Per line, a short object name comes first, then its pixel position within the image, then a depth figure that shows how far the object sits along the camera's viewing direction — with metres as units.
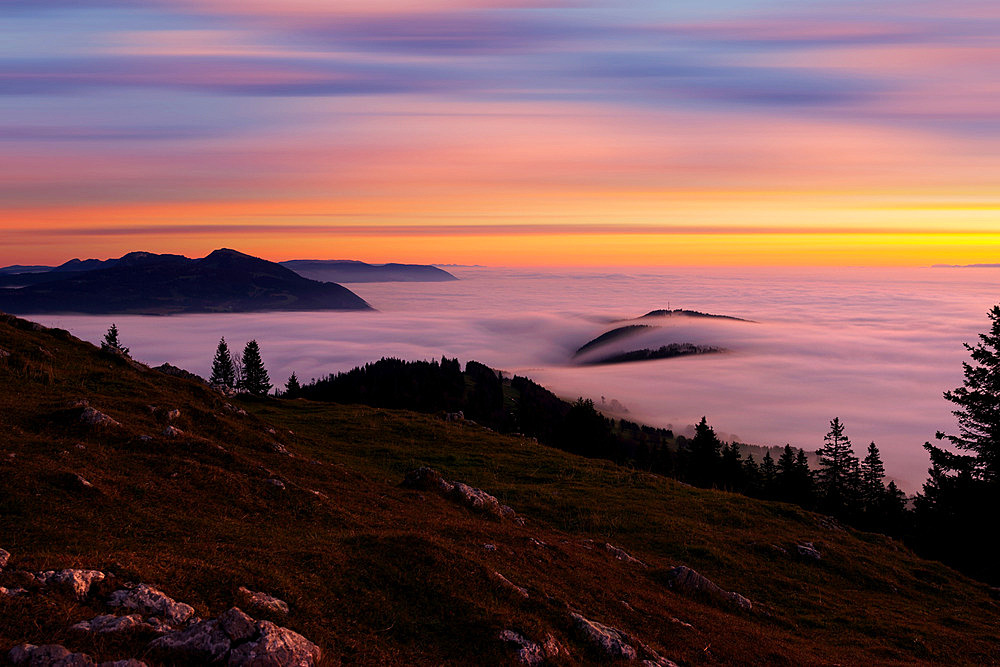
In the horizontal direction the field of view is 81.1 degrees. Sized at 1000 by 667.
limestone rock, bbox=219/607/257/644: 9.01
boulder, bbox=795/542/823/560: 29.69
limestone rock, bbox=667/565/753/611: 20.92
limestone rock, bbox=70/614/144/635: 8.48
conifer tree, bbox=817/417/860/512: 79.81
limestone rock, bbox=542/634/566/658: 11.66
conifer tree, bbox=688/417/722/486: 76.94
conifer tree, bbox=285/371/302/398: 125.06
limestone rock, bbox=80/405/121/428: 20.08
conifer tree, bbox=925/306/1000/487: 45.50
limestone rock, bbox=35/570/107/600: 9.30
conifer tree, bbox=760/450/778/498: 76.32
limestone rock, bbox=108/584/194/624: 9.27
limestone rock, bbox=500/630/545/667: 11.27
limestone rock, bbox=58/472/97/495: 14.52
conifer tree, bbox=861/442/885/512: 85.94
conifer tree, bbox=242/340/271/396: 128.38
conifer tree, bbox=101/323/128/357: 112.00
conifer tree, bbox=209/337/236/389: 134.62
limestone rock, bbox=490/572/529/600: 13.62
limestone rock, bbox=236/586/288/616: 10.30
